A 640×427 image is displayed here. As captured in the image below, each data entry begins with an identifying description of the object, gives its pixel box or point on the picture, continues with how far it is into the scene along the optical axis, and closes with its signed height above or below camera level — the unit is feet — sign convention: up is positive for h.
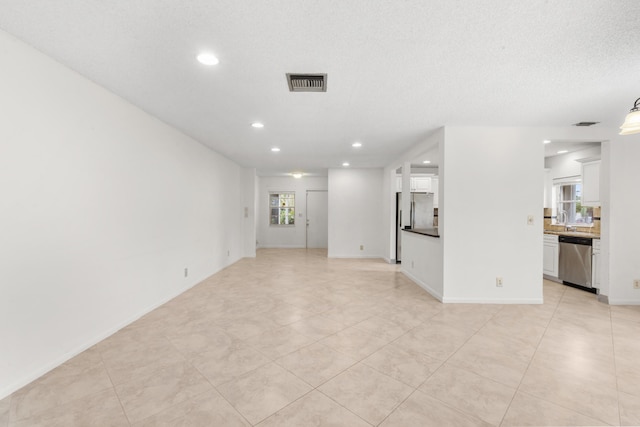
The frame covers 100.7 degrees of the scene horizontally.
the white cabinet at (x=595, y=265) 13.55 -2.65
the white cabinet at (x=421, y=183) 23.32 +2.55
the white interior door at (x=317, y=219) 30.81 -0.84
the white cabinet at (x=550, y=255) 15.98 -2.56
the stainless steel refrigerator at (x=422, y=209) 19.91 +0.26
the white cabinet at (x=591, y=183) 15.14 +1.78
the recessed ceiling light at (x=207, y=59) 6.73 +3.95
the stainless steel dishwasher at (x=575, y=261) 14.06 -2.63
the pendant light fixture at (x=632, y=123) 7.06 +2.45
